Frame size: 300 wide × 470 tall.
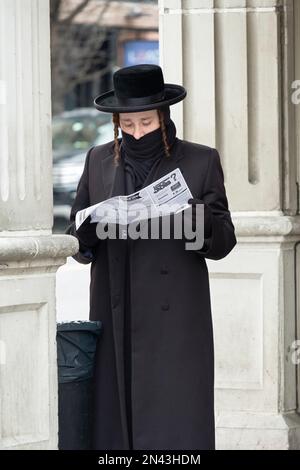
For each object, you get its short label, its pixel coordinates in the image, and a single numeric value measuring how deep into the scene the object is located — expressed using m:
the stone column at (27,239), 10.02
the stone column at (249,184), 14.15
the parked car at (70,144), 46.59
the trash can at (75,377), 10.84
